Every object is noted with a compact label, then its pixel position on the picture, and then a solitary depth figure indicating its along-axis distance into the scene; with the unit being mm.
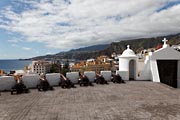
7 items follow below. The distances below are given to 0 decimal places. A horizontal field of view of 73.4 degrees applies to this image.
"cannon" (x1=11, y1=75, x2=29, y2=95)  6300
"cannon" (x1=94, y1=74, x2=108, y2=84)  7954
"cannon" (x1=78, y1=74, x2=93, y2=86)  7510
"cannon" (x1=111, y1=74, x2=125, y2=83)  8232
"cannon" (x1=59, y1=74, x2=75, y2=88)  7161
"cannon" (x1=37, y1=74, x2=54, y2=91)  6708
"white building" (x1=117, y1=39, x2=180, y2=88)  8675
